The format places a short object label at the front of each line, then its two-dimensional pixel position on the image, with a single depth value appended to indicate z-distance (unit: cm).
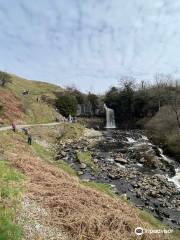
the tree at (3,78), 4356
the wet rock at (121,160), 2133
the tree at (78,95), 6015
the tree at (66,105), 4748
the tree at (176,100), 3533
